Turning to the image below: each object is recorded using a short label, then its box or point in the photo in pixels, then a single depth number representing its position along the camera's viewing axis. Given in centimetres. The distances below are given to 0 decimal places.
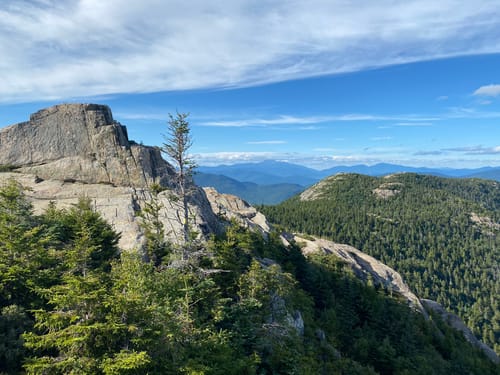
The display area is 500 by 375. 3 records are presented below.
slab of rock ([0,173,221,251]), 3192
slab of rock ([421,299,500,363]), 6068
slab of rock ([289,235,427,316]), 6206
